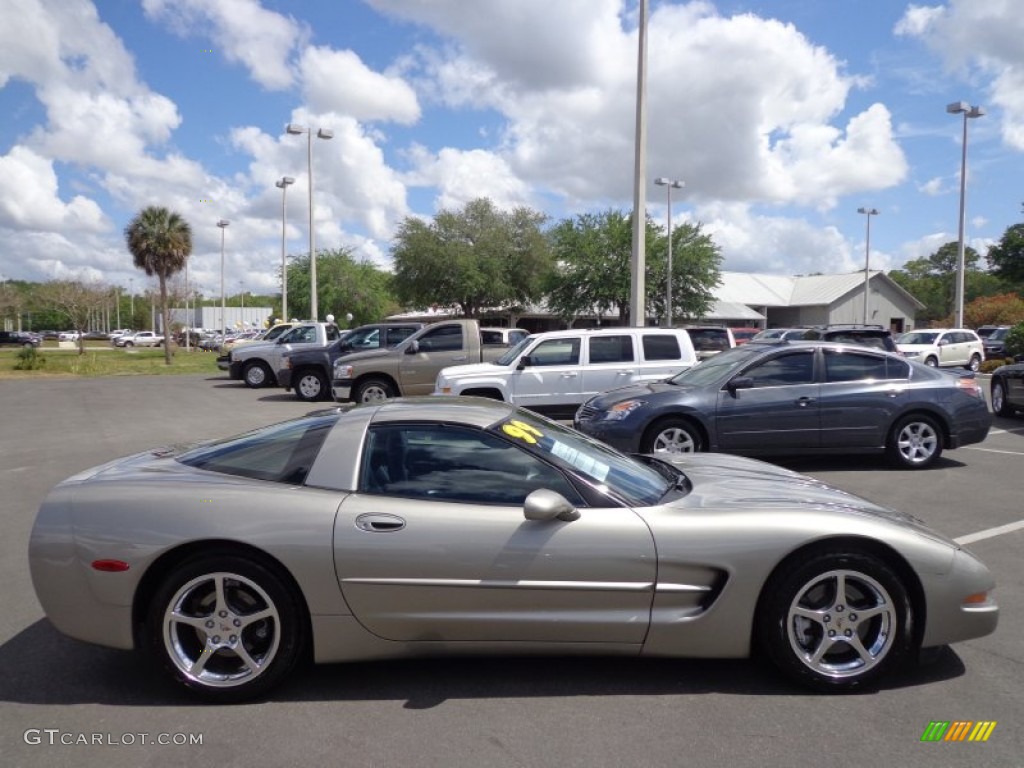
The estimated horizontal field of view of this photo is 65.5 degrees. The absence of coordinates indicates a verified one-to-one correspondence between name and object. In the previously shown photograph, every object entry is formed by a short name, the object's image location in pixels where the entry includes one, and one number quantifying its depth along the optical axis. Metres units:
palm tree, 39.47
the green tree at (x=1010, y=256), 38.28
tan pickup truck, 16.25
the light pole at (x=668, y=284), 38.56
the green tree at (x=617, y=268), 40.00
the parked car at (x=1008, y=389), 13.74
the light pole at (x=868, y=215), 48.97
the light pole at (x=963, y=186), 31.31
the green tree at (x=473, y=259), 43.19
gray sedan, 8.93
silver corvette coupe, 3.54
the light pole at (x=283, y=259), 38.41
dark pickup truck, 19.02
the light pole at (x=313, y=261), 31.22
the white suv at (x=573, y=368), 12.35
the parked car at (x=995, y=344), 32.19
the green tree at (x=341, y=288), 60.62
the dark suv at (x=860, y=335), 14.64
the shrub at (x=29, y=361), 31.11
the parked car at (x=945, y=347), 27.91
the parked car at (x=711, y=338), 24.94
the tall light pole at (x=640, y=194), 18.12
